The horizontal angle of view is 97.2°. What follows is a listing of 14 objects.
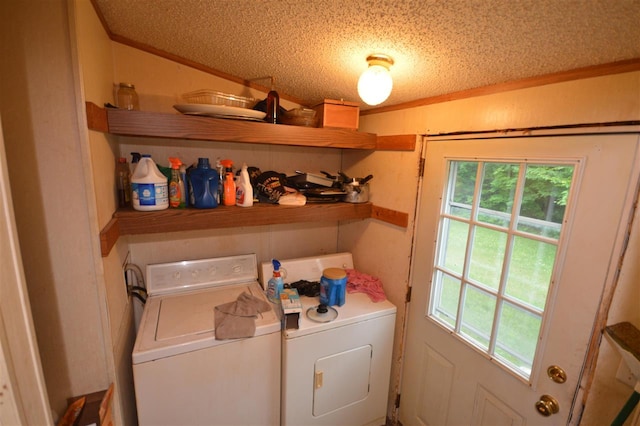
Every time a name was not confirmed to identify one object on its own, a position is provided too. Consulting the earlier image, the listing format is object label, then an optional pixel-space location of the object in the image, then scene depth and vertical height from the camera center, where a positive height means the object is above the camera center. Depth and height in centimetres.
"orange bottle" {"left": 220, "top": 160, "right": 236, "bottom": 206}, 148 -13
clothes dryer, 147 -108
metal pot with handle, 181 -14
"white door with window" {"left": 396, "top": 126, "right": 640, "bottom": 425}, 85 -25
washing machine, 123 -91
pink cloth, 176 -76
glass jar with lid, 131 +28
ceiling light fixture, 107 +33
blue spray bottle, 166 -71
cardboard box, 156 +30
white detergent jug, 125 -13
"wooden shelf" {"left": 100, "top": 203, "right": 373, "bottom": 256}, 120 -27
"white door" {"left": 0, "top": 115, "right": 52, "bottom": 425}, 45 -30
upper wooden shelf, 110 +15
